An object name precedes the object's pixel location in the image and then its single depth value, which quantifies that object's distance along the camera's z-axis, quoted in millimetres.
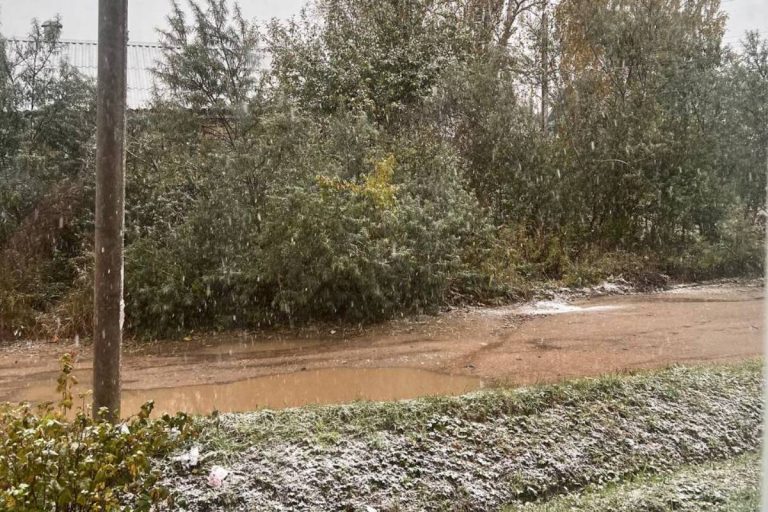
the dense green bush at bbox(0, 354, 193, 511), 2219
